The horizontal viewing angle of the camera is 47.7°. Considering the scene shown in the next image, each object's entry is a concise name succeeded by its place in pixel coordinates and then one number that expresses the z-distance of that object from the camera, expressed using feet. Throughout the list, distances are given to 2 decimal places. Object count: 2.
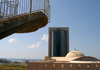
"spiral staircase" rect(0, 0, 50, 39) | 16.85
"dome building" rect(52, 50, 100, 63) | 123.90
